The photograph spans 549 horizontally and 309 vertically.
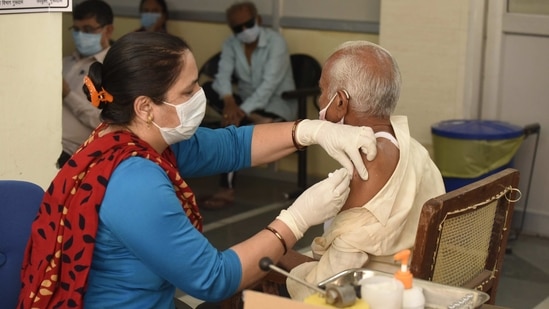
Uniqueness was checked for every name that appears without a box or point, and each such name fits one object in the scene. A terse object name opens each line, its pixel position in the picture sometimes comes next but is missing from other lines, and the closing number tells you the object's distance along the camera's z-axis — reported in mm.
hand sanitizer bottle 1688
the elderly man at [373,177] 2332
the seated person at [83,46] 4965
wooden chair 2104
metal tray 1803
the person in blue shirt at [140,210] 2072
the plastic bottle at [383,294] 1627
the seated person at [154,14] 6625
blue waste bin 4832
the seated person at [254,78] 5941
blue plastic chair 2285
